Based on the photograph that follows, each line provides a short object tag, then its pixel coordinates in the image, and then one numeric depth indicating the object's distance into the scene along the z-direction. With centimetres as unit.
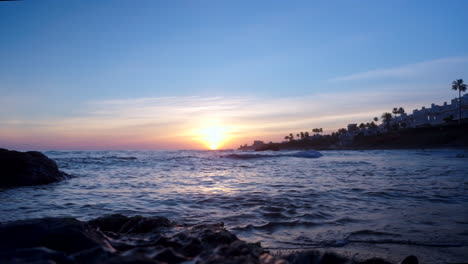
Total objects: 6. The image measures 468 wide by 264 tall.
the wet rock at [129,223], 349
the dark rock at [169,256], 192
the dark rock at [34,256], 176
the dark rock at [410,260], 232
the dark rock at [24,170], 978
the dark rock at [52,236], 221
